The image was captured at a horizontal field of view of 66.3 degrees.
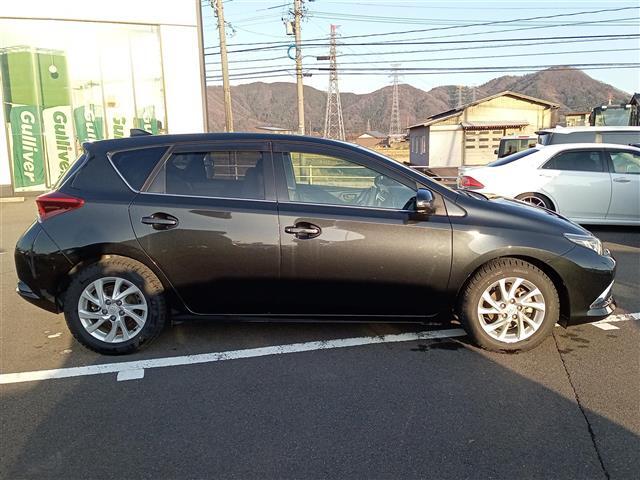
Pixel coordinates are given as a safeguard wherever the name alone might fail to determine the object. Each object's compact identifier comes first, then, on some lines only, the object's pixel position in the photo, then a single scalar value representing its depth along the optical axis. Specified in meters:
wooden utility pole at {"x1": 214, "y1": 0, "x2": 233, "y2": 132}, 21.32
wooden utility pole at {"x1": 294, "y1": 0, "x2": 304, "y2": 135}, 24.33
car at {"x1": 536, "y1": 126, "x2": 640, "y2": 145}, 10.06
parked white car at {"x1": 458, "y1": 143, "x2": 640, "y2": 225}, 7.98
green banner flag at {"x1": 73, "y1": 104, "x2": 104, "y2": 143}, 15.12
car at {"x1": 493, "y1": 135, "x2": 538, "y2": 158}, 20.21
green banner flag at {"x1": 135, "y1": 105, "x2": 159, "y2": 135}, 15.46
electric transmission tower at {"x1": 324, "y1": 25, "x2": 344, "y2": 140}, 34.77
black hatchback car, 3.63
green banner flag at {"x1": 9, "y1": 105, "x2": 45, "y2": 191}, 14.55
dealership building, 14.32
